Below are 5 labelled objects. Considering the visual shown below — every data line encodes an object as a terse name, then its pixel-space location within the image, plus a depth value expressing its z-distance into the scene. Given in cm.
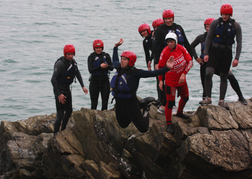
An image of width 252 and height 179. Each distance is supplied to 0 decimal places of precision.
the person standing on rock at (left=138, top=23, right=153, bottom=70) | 2017
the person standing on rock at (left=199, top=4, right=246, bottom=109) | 1767
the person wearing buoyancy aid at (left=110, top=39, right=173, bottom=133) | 1500
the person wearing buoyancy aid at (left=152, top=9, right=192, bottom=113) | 1814
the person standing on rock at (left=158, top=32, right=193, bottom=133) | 1595
